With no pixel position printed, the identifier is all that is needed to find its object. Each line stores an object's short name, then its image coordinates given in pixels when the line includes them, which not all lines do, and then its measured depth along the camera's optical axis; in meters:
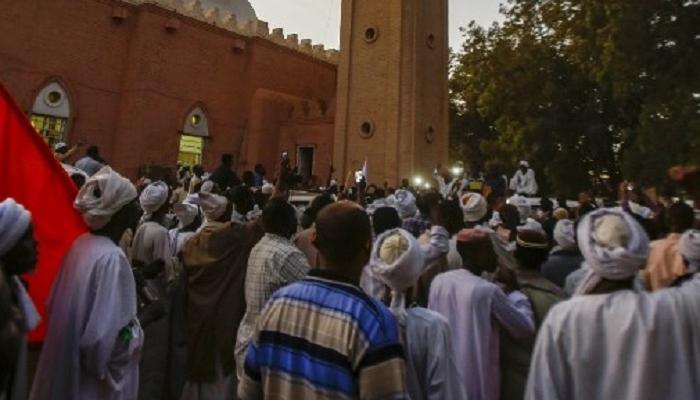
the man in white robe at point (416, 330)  2.36
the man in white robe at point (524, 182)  14.08
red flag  3.11
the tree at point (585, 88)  16.31
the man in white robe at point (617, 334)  2.16
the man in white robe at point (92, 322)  2.79
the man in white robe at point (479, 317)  3.11
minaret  22.47
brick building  21.09
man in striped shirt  1.92
